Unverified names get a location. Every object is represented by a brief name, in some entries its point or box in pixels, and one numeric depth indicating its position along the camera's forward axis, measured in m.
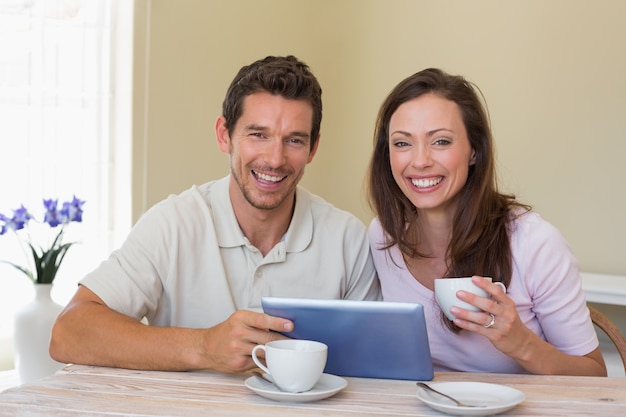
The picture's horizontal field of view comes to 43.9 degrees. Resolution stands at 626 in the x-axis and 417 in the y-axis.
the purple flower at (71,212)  2.56
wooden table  1.14
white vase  2.38
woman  1.66
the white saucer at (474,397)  1.11
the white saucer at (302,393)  1.17
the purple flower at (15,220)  2.47
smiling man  1.70
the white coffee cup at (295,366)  1.16
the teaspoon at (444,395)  1.13
